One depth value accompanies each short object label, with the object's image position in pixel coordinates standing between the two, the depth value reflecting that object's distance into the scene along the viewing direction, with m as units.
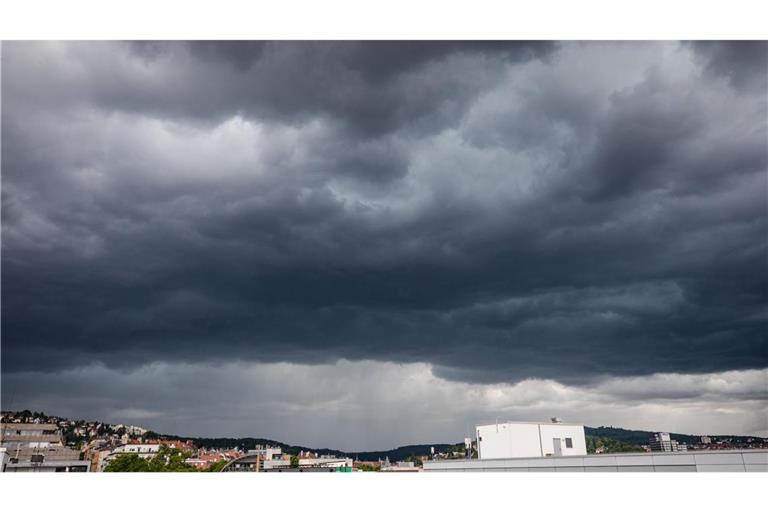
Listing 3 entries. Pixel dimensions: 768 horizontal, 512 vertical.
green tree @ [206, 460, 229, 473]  77.81
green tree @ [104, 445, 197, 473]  55.75
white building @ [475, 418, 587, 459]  36.00
